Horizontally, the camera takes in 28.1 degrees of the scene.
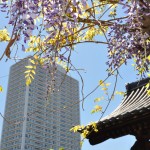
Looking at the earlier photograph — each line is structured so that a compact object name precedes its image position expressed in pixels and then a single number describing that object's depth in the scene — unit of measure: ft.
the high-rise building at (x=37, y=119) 526.16
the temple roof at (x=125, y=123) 17.02
